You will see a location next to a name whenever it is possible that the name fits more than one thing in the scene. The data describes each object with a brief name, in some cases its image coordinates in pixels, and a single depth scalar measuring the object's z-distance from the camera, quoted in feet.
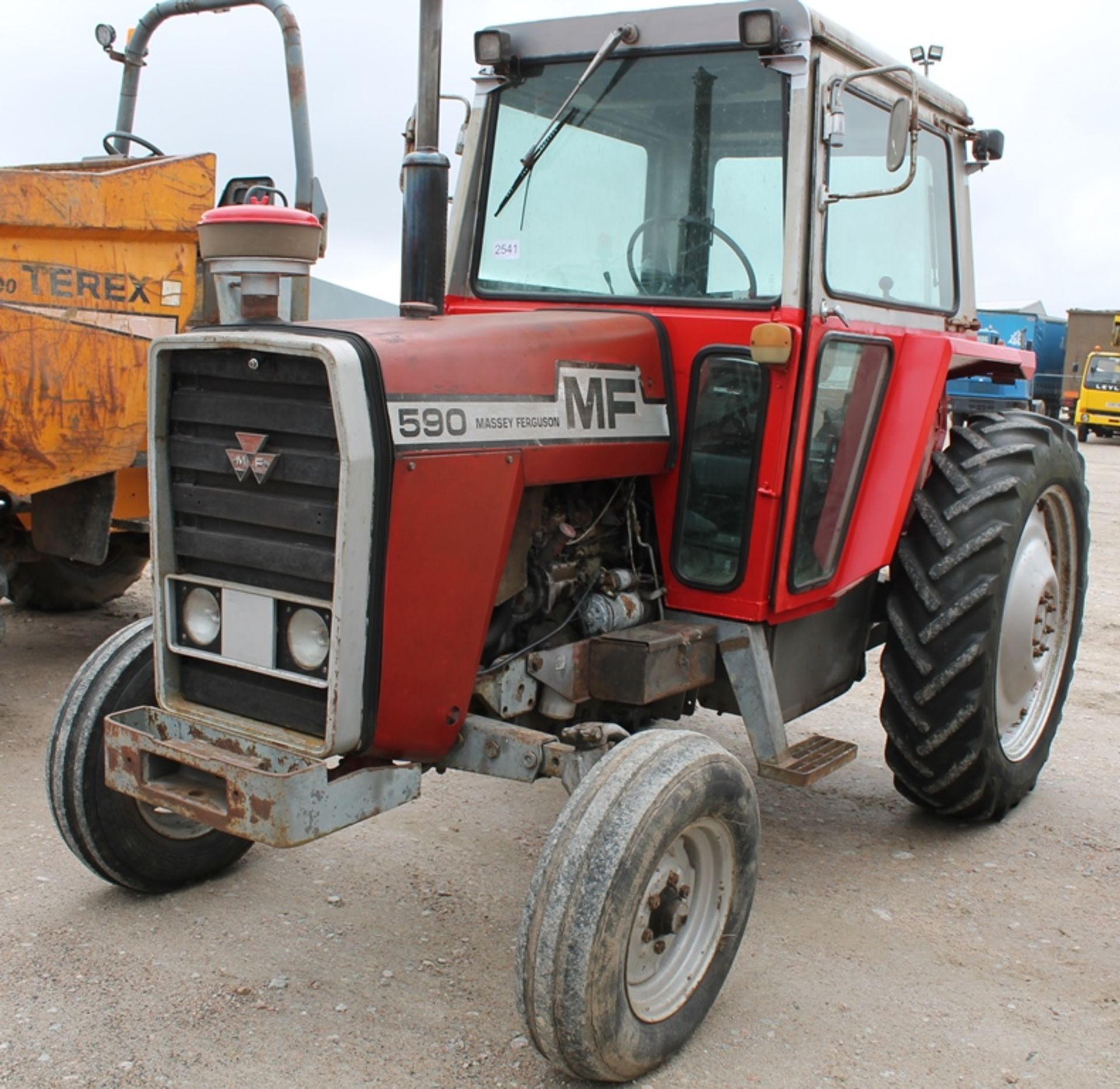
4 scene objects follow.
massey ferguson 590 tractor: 9.25
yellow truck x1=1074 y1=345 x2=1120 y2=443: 78.69
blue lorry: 97.55
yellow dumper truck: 17.03
